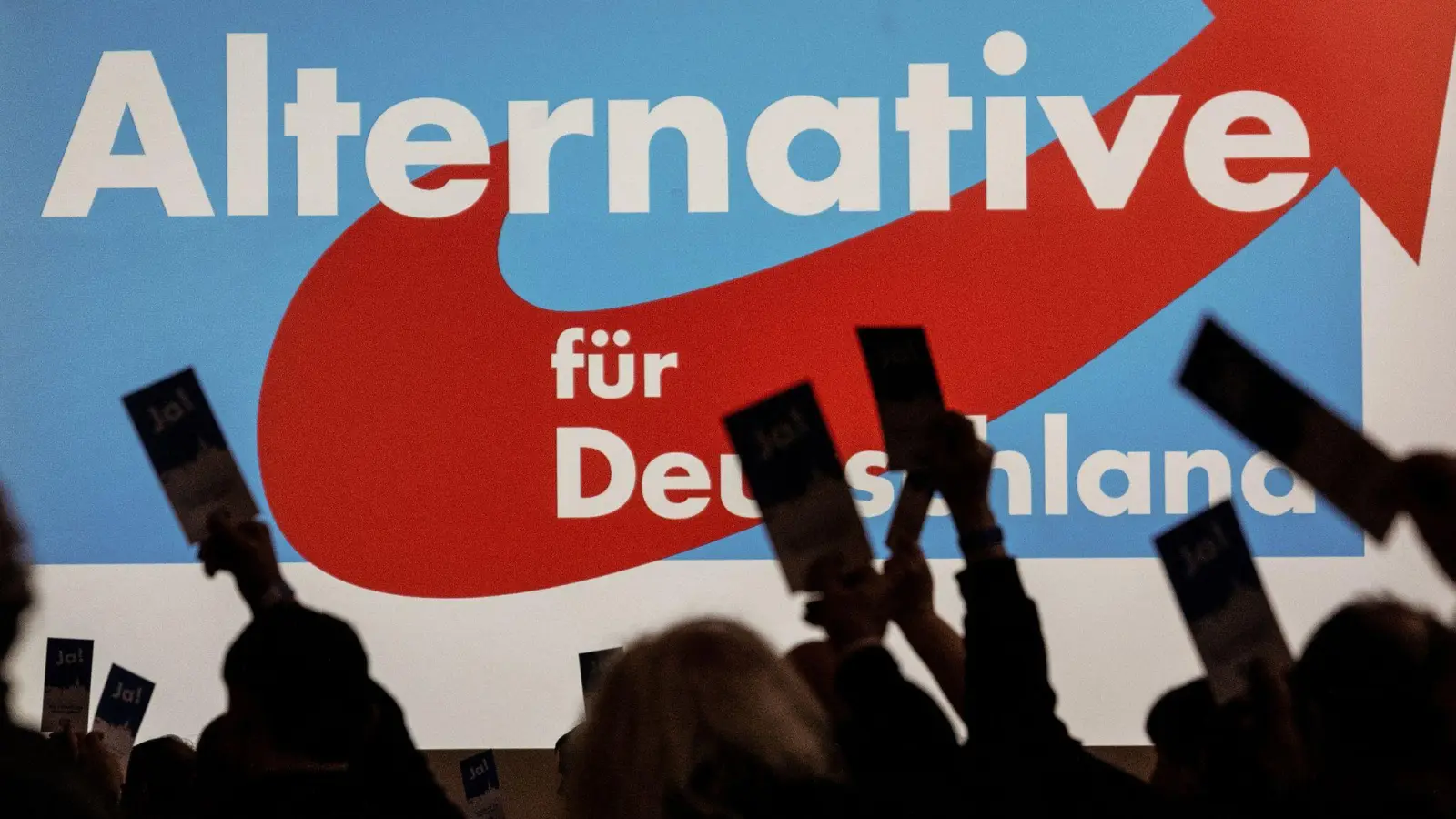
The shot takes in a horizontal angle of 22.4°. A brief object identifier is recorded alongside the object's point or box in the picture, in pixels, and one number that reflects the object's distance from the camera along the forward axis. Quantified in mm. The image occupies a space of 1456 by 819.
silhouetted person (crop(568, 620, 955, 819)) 3621
